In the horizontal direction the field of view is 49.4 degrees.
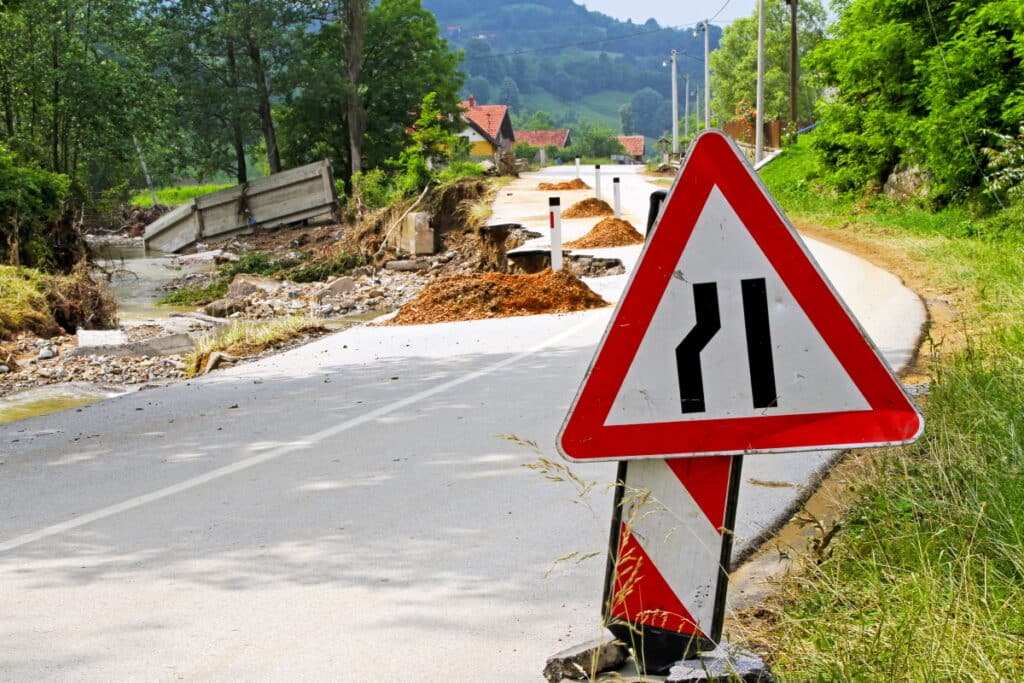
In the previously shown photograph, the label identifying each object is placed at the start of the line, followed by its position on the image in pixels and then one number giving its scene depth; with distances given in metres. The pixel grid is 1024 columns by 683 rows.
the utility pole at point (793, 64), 49.53
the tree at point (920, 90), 18.80
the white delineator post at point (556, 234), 14.94
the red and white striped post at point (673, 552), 3.06
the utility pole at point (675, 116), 66.31
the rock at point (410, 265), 24.19
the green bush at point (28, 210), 17.88
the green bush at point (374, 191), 32.56
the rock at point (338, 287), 20.94
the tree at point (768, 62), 79.88
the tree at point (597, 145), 154.00
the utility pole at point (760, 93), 37.56
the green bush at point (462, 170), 38.69
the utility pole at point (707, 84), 52.16
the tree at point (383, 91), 48.22
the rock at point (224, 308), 20.11
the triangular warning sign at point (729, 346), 2.93
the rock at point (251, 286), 22.94
